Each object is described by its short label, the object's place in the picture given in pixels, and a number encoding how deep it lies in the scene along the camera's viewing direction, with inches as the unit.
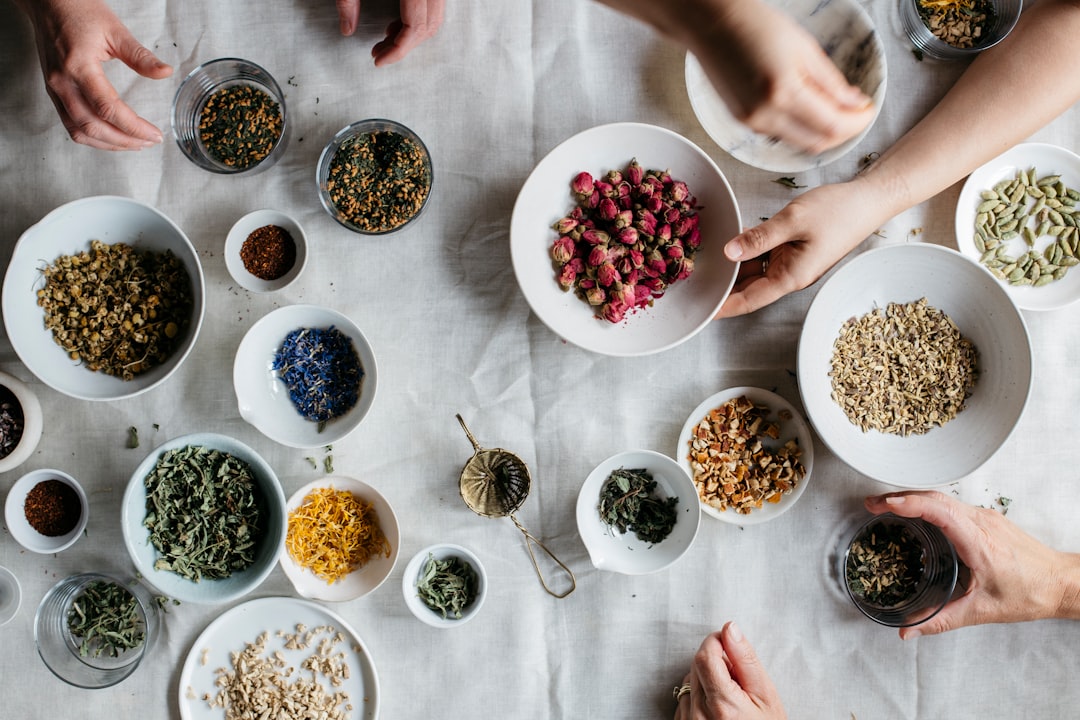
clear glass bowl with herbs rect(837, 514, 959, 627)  35.0
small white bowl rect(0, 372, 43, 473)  34.4
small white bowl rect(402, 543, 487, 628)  34.6
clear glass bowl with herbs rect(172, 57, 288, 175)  34.6
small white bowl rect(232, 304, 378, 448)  34.2
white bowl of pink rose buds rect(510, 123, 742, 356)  34.0
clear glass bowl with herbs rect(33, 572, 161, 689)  34.8
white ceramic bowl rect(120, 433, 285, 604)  33.7
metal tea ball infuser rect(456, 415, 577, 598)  34.7
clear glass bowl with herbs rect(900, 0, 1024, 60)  35.0
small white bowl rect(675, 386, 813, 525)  34.9
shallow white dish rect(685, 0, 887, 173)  33.8
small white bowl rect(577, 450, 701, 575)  34.6
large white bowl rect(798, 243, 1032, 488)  34.2
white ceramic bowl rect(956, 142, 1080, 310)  35.1
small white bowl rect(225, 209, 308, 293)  34.5
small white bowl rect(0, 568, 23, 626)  35.4
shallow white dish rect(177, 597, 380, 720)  35.3
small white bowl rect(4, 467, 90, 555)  34.3
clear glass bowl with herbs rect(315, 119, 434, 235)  34.4
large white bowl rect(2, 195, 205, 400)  33.6
